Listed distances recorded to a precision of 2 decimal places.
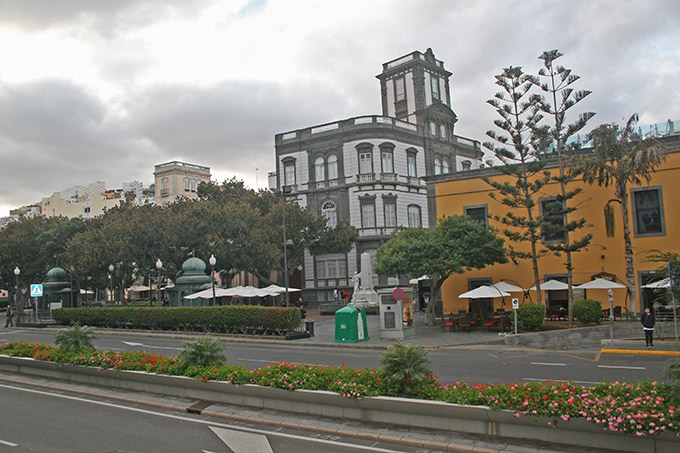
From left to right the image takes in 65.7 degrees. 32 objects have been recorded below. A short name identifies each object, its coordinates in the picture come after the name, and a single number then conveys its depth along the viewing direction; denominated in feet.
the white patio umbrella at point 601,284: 84.74
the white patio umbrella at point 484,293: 83.05
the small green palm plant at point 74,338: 48.32
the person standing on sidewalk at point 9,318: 123.13
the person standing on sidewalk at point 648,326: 61.77
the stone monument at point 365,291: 112.16
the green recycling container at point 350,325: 76.54
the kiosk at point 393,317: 76.99
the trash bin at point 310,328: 85.71
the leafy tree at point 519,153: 85.81
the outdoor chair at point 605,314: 87.28
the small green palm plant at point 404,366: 30.07
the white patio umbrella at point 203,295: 107.24
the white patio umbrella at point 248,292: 115.65
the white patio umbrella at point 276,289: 118.17
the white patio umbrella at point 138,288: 208.44
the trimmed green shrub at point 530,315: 76.54
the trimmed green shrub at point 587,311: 79.77
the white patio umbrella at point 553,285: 88.22
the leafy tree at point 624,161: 80.38
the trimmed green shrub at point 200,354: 39.47
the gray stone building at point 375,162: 158.20
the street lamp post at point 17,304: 123.75
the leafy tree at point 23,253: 161.27
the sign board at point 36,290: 116.47
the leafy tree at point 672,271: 61.72
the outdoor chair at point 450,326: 84.68
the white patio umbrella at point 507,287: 89.92
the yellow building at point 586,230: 88.53
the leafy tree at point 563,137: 82.58
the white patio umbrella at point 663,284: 67.09
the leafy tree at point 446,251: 85.35
